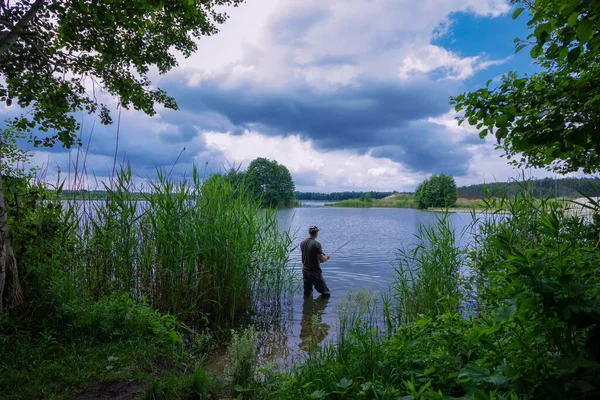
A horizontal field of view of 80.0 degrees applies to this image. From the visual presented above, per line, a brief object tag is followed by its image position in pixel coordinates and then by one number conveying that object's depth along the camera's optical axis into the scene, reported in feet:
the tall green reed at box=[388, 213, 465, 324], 21.12
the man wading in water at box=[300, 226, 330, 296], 31.35
